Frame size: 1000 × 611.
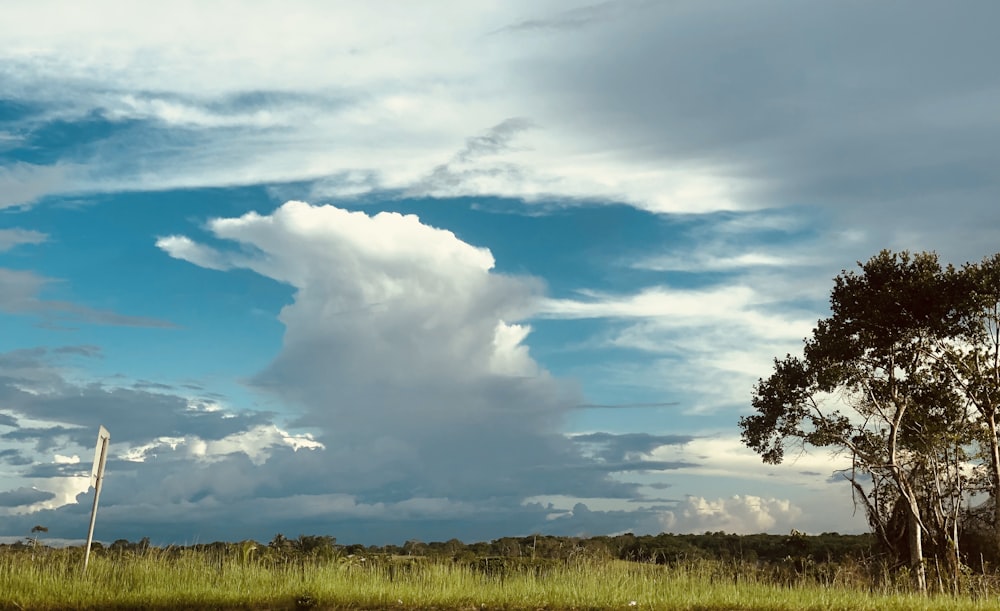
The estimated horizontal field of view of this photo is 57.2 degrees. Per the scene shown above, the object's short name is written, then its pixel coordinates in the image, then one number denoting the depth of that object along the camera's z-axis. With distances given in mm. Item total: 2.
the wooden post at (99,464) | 20219
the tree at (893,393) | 26125
